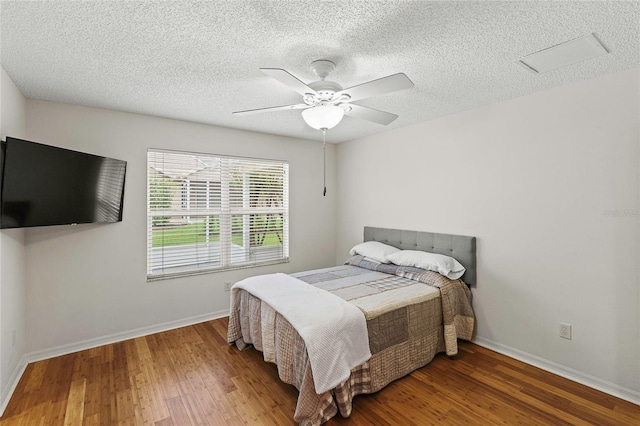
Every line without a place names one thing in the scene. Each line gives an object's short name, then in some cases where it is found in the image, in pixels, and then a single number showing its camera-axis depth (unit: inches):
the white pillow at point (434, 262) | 118.1
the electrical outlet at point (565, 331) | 98.0
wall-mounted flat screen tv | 83.8
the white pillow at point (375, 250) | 141.9
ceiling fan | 70.2
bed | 79.4
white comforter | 76.8
